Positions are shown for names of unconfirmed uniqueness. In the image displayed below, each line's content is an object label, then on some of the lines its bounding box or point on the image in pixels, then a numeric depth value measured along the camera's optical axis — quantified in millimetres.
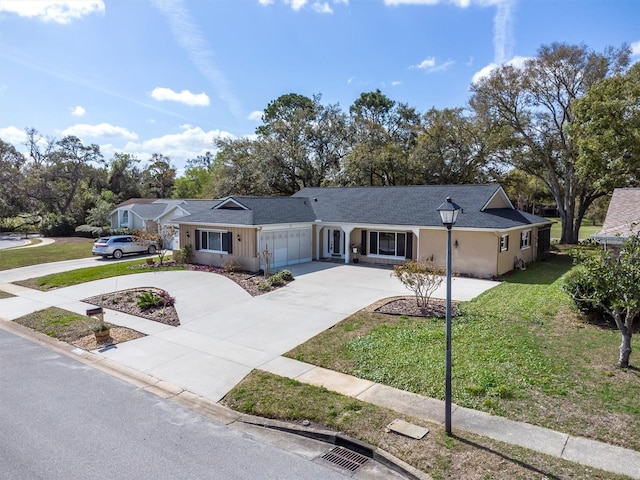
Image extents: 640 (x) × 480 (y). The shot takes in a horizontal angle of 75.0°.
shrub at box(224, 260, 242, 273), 20625
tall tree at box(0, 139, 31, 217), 48188
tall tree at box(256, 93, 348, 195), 38312
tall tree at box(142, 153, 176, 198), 62781
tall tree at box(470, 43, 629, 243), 28594
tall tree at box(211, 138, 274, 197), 38844
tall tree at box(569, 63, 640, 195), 23000
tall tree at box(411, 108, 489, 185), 34062
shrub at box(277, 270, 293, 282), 18203
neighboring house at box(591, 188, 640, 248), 12609
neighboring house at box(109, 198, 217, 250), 31172
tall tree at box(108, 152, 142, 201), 55562
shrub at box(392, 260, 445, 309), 13367
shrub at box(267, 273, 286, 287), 17422
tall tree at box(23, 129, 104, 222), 47969
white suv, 26688
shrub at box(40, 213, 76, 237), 42156
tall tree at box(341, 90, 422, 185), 35469
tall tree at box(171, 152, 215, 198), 64750
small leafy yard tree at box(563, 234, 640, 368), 7969
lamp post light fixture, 6324
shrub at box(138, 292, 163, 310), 14302
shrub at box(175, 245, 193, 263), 23297
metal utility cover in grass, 6297
